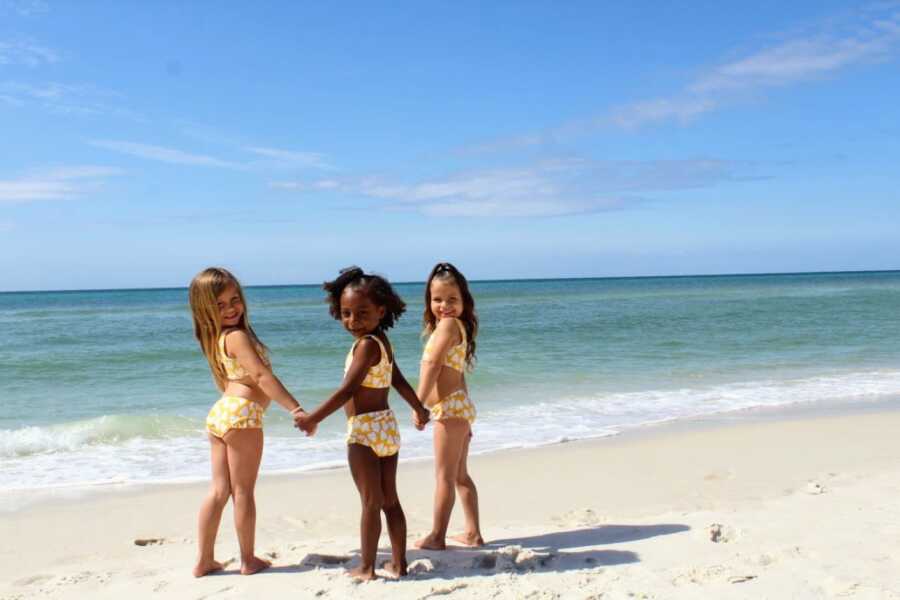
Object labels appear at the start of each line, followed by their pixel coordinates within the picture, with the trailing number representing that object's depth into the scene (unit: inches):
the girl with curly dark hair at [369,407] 134.5
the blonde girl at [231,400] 139.7
